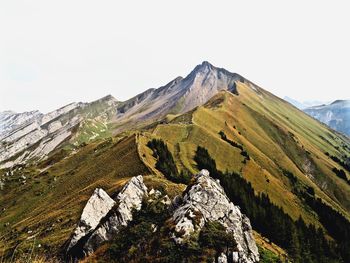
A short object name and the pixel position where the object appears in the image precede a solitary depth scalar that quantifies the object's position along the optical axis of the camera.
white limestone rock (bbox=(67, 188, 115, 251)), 50.53
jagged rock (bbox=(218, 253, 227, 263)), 34.97
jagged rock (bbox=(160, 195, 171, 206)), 47.54
